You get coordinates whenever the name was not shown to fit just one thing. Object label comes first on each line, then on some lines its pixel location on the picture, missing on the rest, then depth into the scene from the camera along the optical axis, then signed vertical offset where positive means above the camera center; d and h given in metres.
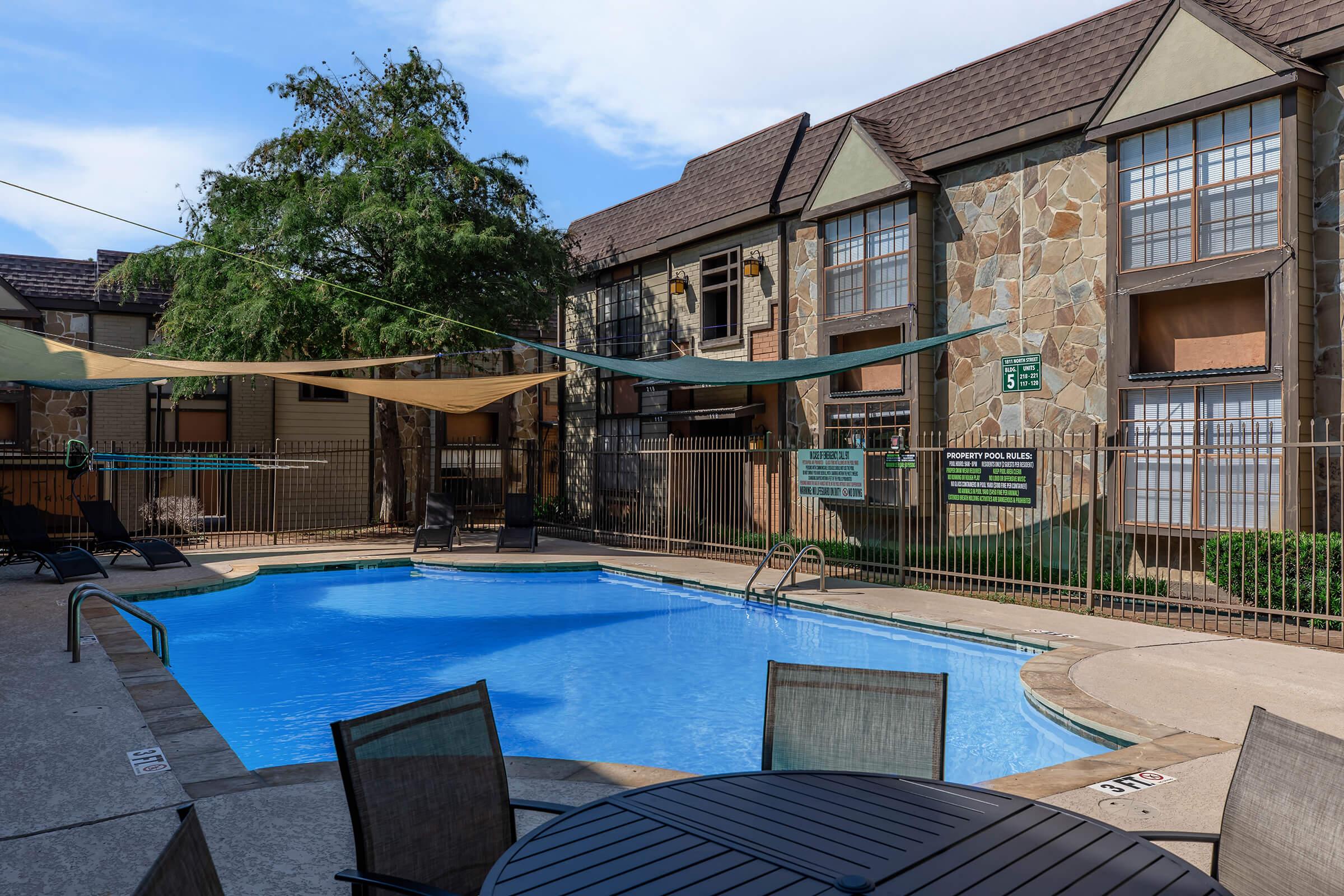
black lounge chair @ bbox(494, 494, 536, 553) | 14.60 -0.90
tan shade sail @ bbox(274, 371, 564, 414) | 11.84 +0.99
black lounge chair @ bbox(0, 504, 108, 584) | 10.54 -1.06
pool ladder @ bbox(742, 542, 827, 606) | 10.04 -1.19
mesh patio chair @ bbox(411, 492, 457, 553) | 14.48 -0.99
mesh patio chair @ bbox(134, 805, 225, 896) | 1.31 -0.63
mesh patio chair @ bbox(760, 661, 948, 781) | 2.70 -0.78
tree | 14.59 +3.77
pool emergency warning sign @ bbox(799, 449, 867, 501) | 11.20 -0.14
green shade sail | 9.95 +1.14
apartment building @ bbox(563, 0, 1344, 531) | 9.27 +2.85
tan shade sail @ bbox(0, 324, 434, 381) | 9.12 +1.06
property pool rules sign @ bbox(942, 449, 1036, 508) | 9.41 -0.14
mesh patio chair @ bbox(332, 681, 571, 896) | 2.13 -0.84
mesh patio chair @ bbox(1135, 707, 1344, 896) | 2.02 -0.82
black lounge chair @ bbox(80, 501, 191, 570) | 11.60 -1.05
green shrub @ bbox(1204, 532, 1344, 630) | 7.76 -0.96
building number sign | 11.56 +1.16
